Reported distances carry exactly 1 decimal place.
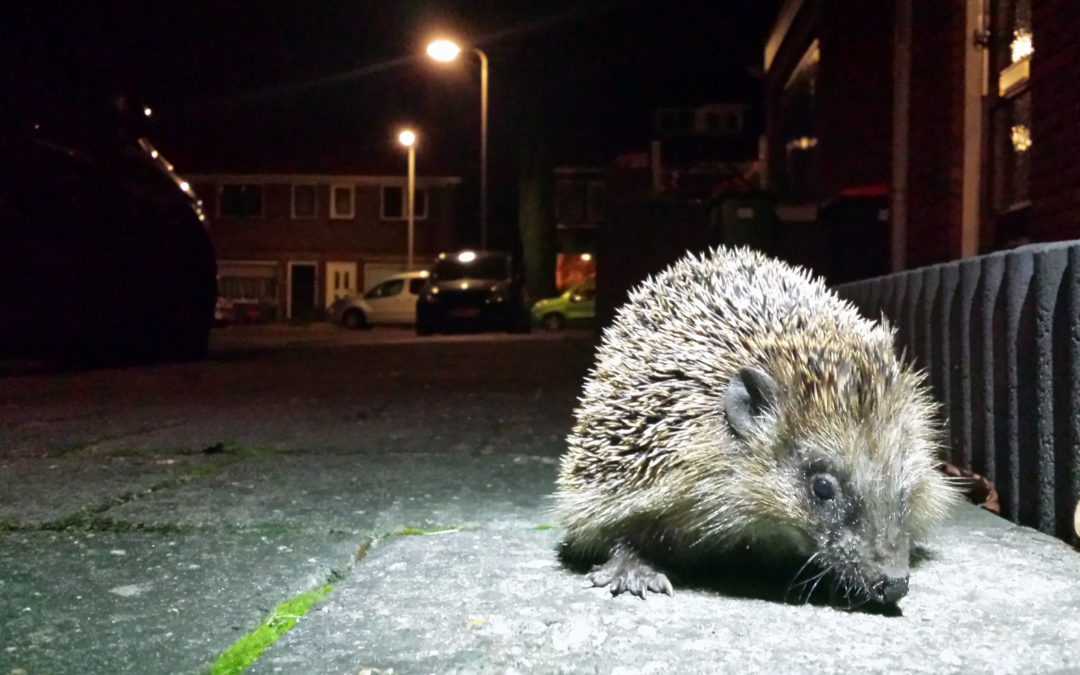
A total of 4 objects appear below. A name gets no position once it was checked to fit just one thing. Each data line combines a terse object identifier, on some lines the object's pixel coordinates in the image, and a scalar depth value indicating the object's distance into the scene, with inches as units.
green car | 1063.0
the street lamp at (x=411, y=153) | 1282.0
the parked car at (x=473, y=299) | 715.4
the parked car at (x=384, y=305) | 1129.4
